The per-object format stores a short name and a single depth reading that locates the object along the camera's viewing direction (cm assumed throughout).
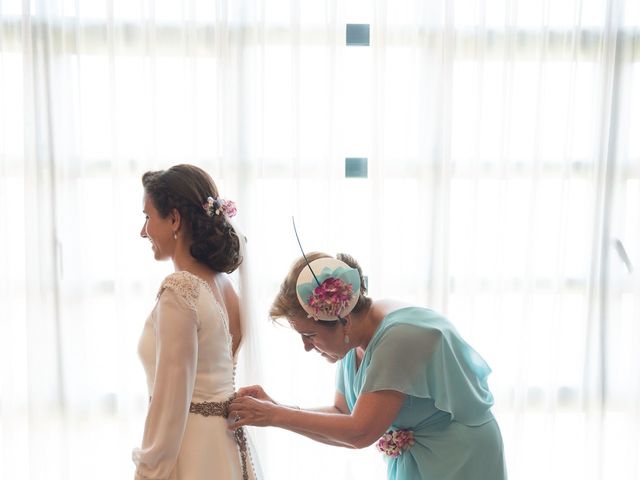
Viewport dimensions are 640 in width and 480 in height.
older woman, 188
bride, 176
